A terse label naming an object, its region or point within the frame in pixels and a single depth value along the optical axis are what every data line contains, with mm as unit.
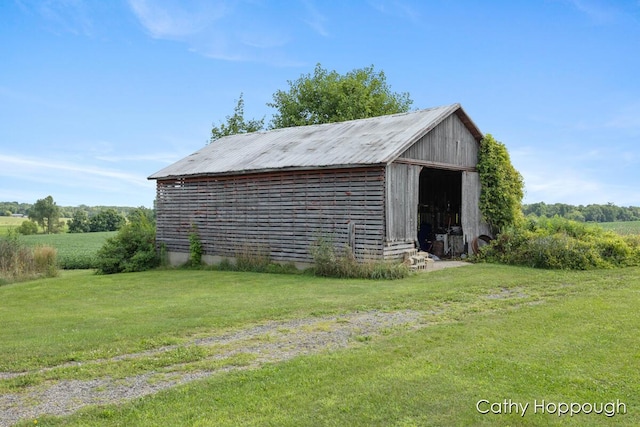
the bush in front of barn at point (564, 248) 15727
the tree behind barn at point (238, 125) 39312
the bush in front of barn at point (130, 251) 21922
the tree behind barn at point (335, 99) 36438
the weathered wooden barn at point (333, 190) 16016
